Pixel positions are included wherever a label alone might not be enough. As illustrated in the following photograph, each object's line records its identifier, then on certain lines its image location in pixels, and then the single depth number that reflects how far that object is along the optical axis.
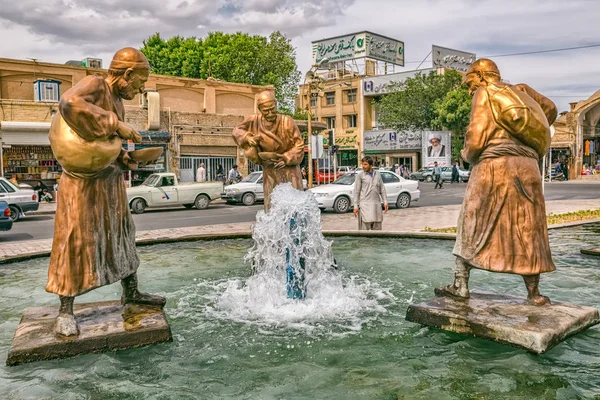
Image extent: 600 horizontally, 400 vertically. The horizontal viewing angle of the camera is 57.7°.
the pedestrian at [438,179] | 32.04
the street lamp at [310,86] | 24.40
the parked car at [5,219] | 11.93
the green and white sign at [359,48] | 51.25
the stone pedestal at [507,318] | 3.49
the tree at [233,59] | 36.84
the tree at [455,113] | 40.66
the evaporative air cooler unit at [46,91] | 24.45
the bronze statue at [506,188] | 3.83
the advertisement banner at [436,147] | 44.22
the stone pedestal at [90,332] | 3.43
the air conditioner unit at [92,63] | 29.16
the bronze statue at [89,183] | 3.44
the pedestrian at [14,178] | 22.03
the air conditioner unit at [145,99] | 27.49
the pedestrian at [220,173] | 29.00
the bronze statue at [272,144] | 5.90
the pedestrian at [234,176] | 26.12
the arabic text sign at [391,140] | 47.59
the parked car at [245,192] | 21.53
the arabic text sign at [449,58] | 50.73
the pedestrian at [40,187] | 22.86
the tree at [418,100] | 43.38
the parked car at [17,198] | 15.84
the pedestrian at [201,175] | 25.61
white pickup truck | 19.27
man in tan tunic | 9.36
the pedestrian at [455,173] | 35.92
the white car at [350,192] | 17.53
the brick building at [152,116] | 23.83
